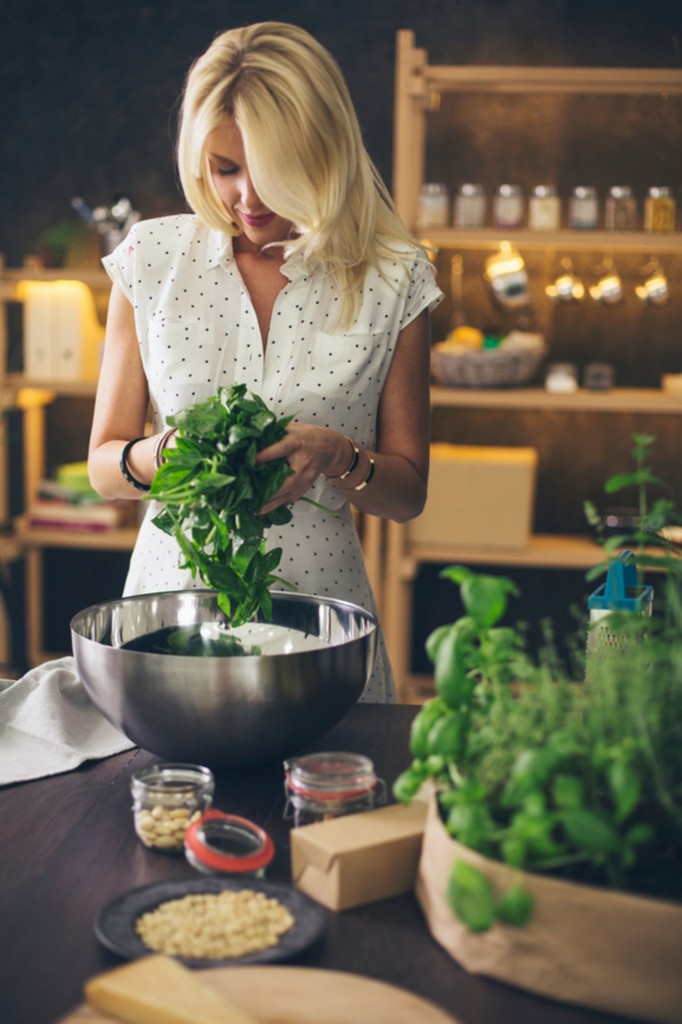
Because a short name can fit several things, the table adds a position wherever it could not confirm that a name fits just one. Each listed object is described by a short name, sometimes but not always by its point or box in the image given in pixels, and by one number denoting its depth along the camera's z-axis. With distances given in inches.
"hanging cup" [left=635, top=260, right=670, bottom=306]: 145.6
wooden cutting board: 31.3
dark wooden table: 33.5
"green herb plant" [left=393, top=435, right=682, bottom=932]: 32.5
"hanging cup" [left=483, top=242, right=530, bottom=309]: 143.5
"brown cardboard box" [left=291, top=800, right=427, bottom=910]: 38.2
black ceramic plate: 34.4
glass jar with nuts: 42.3
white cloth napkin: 51.0
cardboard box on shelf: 141.3
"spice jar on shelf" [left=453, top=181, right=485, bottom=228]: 140.6
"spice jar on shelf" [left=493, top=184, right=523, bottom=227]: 138.9
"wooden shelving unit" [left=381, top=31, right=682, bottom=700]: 136.6
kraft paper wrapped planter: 32.3
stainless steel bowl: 45.6
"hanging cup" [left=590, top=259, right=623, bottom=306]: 145.6
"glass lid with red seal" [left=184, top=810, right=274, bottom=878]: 39.6
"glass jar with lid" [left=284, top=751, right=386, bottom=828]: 43.1
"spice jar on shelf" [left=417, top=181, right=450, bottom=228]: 140.3
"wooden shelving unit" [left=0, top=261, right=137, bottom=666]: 151.6
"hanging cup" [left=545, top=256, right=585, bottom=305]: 146.6
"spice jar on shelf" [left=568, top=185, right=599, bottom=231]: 138.9
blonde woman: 68.7
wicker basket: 139.4
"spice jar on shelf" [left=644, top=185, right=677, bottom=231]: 138.6
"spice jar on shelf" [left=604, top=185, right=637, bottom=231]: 138.4
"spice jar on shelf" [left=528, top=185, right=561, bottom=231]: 138.6
